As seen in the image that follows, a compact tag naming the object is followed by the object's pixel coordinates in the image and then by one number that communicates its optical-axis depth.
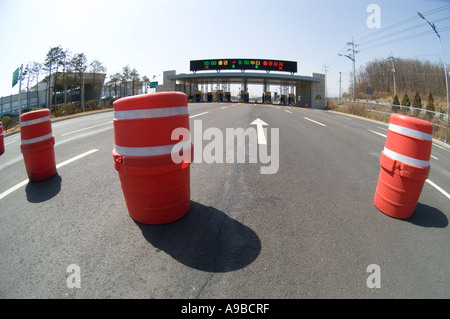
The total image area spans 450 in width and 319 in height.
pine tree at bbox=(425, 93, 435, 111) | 29.72
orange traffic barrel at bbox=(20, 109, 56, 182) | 4.13
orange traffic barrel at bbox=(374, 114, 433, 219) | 3.03
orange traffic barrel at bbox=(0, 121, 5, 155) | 7.17
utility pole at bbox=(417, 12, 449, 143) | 20.02
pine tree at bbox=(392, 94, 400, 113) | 27.15
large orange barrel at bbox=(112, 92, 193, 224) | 2.57
